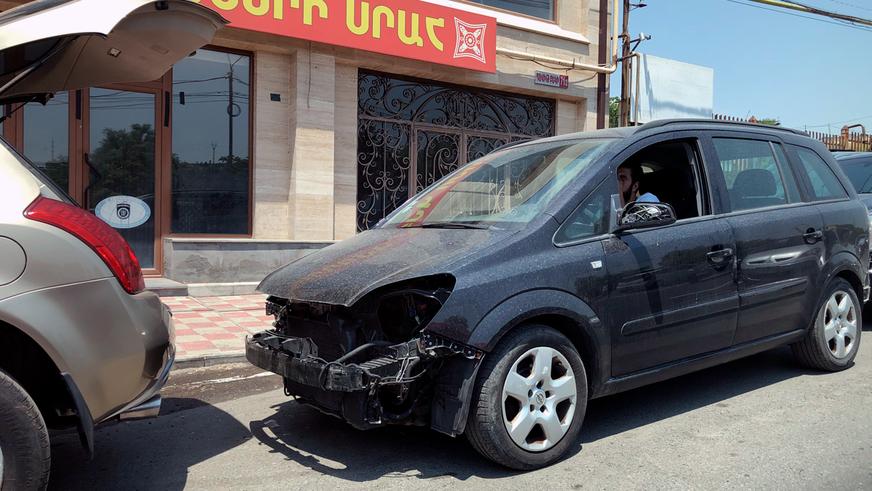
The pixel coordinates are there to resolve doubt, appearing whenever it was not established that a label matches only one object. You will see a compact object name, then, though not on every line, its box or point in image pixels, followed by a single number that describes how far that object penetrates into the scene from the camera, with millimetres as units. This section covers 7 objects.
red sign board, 9172
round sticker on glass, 8977
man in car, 4246
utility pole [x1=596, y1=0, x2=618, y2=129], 13492
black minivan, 3096
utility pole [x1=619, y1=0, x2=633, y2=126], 14594
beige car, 2445
